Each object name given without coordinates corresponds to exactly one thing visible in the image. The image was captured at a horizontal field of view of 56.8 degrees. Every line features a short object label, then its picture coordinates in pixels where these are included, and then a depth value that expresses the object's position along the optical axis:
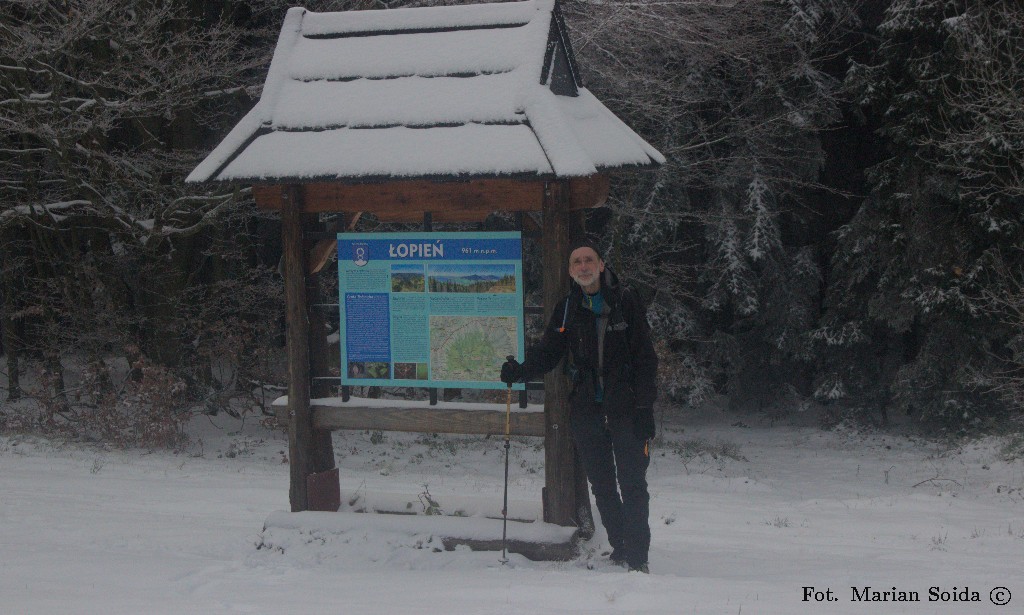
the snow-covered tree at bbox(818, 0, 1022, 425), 13.58
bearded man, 5.80
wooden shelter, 6.18
